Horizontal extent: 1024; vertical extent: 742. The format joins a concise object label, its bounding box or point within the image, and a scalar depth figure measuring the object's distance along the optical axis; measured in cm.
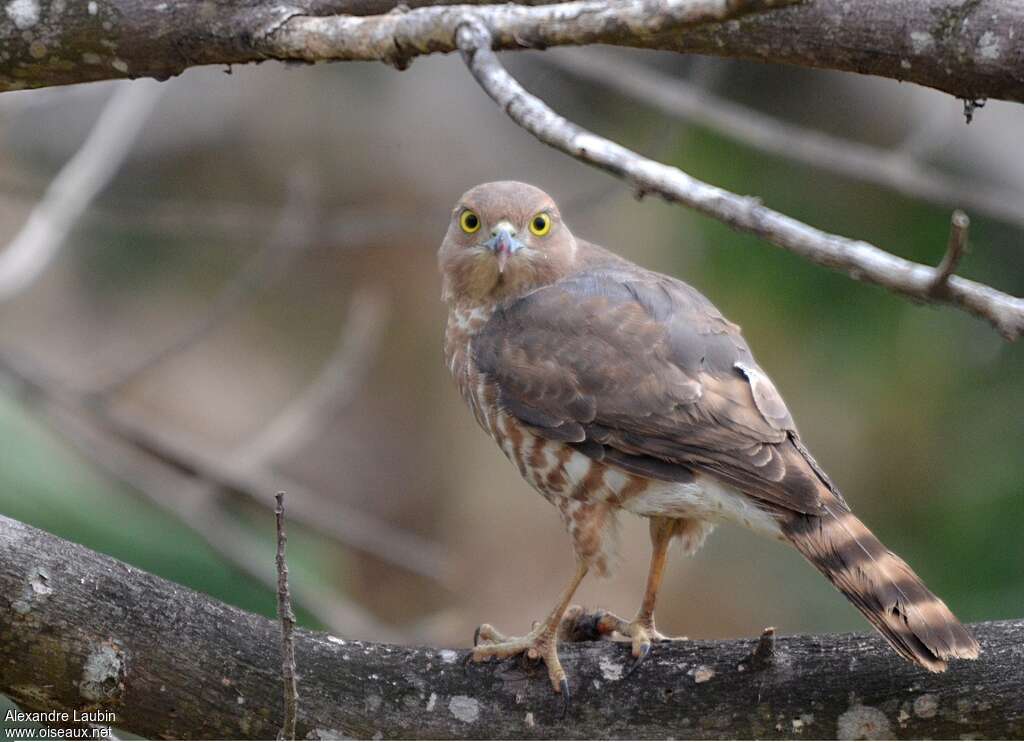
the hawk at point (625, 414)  737
